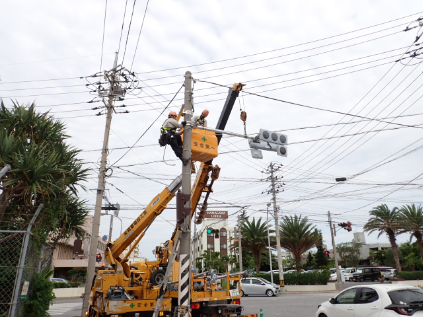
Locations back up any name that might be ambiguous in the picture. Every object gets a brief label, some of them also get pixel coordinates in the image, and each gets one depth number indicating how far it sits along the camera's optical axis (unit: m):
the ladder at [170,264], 7.41
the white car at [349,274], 40.91
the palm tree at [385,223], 36.03
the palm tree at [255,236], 37.38
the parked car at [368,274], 38.94
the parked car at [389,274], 36.13
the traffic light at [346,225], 29.23
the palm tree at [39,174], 8.38
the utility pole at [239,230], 33.53
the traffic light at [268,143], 9.12
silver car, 25.31
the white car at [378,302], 7.12
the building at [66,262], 41.72
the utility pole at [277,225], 28.71
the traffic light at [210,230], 17.82
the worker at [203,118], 9.40
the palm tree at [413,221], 34.22
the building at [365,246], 68.62
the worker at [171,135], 8.77
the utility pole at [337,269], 28.34
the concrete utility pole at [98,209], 13.08
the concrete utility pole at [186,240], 7.23
